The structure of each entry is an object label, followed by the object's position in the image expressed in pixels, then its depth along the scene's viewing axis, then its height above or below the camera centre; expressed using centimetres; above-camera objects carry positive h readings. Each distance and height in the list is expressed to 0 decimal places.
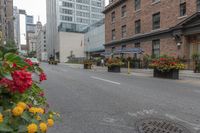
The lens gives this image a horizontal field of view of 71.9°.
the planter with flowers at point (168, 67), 958 -39
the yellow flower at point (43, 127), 99 -47
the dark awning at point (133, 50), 1674 +138
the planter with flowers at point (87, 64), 2087 -44
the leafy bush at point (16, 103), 97 -33
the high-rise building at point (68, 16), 6198 +2245
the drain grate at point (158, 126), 281 -141
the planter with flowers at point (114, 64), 1505 -29
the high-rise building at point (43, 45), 8272 +1152
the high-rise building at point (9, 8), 4911 +2020
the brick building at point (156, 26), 1374 +442
